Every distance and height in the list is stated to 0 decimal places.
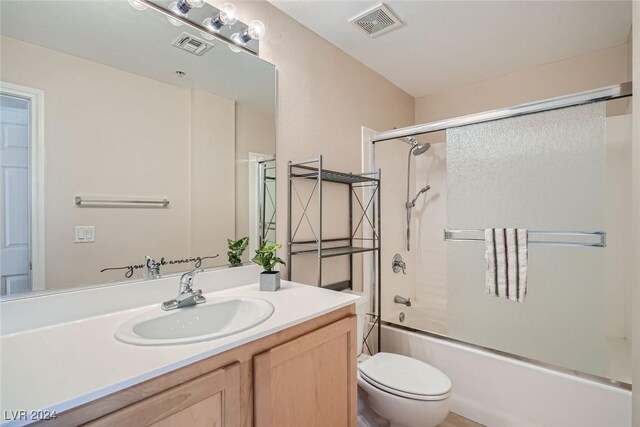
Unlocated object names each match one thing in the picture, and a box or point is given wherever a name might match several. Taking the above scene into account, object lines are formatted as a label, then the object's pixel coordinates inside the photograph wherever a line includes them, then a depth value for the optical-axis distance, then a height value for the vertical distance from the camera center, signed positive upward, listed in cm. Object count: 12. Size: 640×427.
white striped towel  171 -29
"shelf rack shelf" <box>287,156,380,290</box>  173 -3
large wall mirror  94 +27
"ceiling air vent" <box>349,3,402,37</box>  169 +114
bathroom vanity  63 -38
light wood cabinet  66 -48
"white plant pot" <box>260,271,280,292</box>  141 -32
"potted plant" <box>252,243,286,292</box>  141 -25
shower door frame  149 +57
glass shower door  161 -4
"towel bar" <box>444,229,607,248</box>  159 -14
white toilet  140 -85
